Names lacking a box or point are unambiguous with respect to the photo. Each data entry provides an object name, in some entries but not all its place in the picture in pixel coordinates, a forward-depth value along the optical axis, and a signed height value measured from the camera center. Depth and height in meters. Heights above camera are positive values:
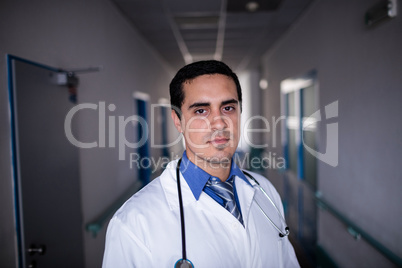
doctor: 0.89 -0.31
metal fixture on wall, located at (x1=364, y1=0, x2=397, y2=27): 1.48 +0.70
